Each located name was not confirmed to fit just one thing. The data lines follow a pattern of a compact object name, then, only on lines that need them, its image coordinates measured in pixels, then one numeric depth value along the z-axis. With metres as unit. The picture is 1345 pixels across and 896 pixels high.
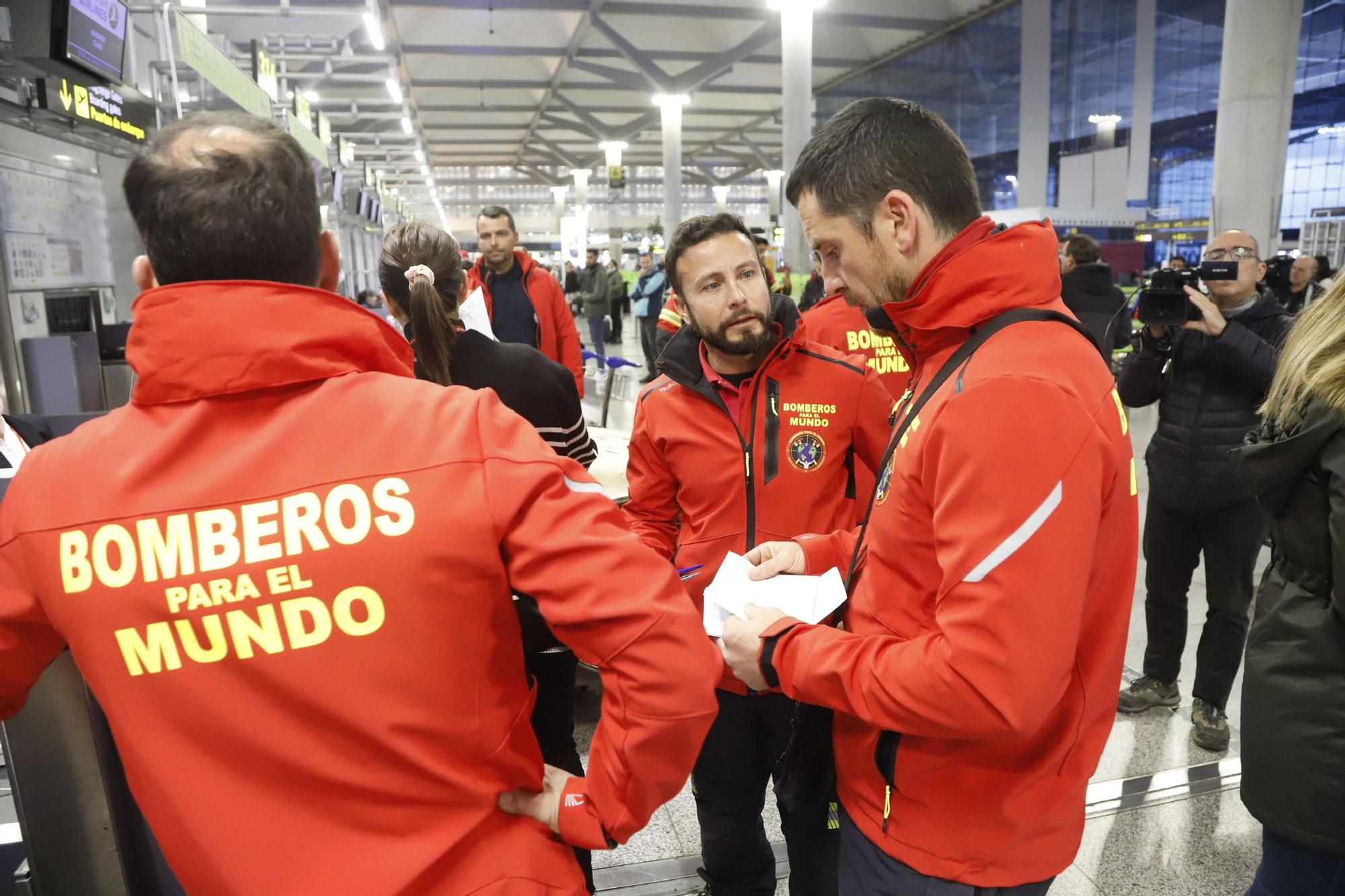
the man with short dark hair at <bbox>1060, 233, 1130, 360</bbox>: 5.43
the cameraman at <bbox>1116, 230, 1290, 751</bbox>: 3.03
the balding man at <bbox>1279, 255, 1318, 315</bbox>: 7.45
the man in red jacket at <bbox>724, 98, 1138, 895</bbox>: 1.04
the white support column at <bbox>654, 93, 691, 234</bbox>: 21.75
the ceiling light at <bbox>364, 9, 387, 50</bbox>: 9.09
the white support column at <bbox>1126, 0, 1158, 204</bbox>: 19.16
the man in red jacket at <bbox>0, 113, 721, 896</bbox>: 0.90
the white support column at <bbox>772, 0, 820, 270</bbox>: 12.04
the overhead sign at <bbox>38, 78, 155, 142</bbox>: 5.32
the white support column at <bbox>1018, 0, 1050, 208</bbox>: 20.03
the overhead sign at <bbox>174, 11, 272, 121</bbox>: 6.21
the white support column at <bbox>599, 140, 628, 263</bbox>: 26.56
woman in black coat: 1.42
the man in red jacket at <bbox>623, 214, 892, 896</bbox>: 2.10
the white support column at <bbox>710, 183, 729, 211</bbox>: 44.19
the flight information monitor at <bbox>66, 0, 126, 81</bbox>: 4.59
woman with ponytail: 2.21
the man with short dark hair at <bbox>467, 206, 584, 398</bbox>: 5.04
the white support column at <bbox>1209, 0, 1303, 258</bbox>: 7.69
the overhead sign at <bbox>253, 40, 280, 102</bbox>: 8.95
